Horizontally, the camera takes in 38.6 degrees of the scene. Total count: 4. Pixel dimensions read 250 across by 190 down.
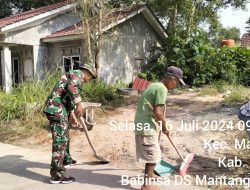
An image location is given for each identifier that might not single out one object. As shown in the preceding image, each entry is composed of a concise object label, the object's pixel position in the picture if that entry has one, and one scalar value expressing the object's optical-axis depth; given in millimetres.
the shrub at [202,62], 14945
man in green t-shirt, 4389
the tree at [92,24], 13273
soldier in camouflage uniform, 4984
